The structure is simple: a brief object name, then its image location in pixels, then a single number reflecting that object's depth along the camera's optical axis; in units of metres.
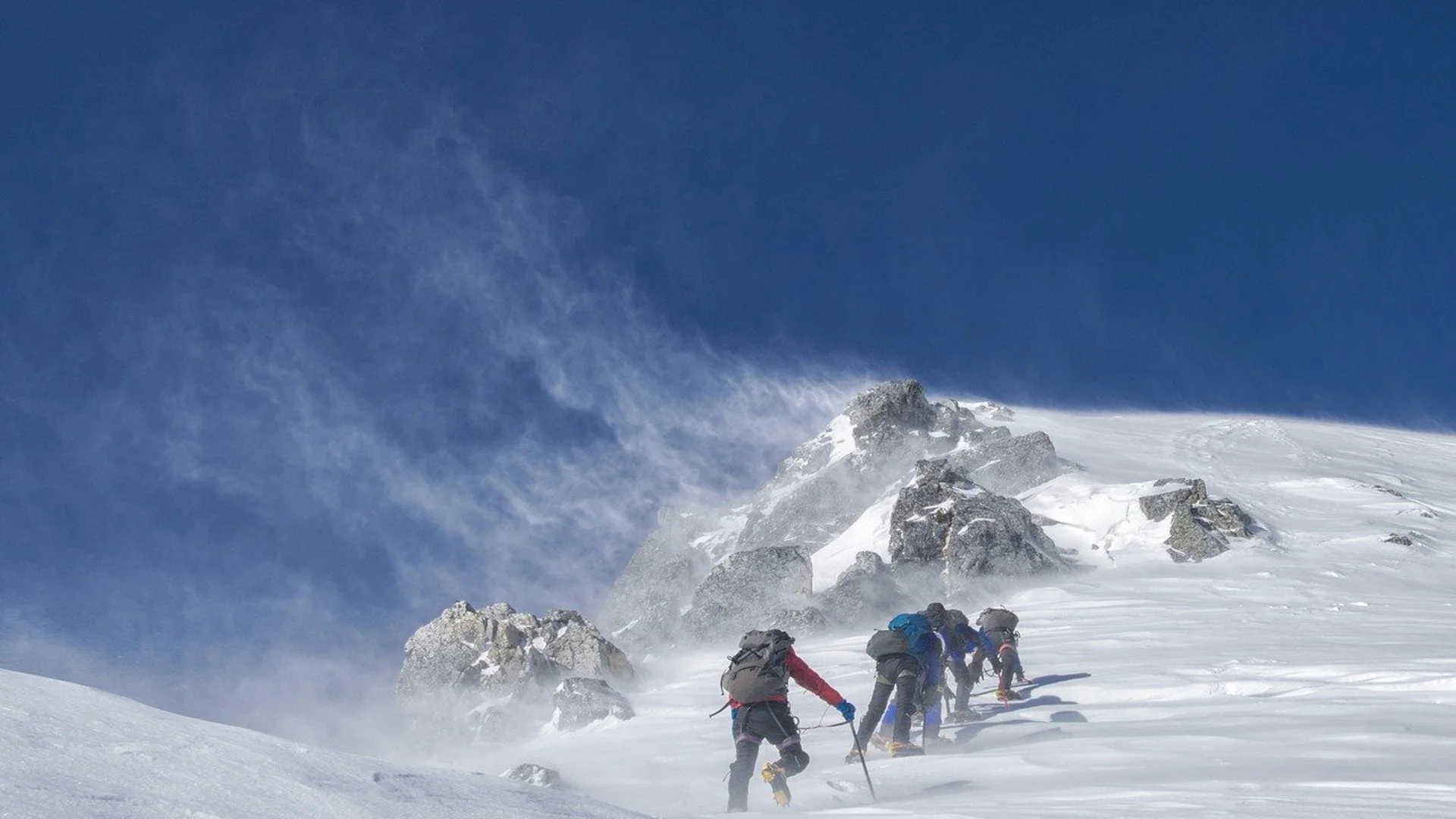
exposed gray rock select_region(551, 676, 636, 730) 22.47
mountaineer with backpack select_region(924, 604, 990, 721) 15.41
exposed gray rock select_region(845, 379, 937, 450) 54.12
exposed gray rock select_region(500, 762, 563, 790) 14.87
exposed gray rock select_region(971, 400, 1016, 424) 62.69
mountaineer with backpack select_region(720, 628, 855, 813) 9.91
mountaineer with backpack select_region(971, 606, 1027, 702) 16.55
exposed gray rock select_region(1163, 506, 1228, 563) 33.91
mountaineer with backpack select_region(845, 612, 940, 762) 12.20
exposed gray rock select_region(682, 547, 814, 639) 32.66
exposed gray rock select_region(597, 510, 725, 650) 38.75
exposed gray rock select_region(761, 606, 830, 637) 29.92
